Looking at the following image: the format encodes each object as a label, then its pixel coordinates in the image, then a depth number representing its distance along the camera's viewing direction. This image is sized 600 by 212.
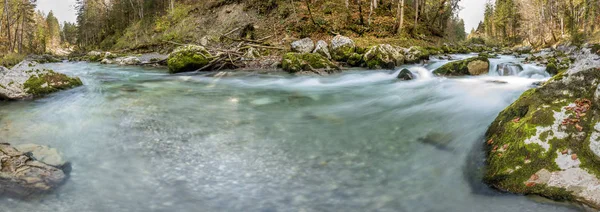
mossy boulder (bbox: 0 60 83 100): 7.92
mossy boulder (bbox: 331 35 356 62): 15.70
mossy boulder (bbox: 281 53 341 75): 13.19
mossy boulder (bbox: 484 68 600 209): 3.17
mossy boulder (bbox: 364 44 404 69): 13.79
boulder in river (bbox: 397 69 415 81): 11.19
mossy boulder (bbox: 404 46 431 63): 14.95
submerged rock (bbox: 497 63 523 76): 11.29
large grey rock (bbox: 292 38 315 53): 16.42
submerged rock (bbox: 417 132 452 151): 4.86
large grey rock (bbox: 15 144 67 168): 4.07
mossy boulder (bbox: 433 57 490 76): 11.10
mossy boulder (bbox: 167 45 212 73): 13.85
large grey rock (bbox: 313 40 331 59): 15.66
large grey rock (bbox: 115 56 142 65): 19.95
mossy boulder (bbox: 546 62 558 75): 10.95
